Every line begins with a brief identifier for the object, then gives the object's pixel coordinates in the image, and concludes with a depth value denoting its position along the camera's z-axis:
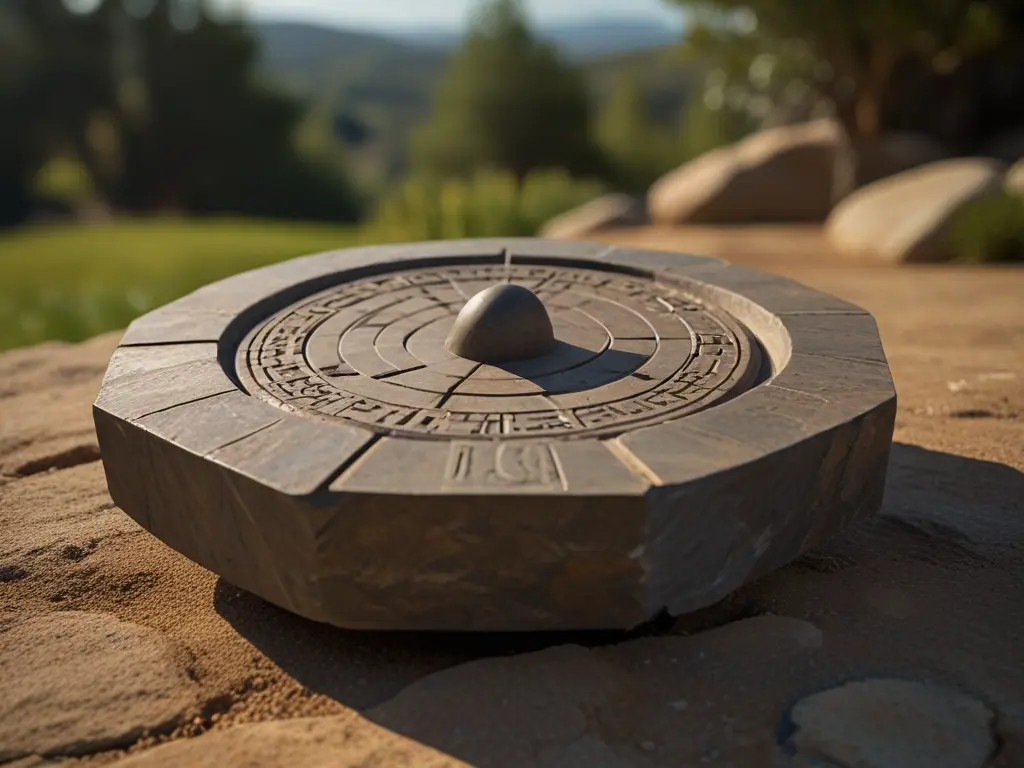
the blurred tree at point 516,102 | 25.52
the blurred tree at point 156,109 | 26.50
